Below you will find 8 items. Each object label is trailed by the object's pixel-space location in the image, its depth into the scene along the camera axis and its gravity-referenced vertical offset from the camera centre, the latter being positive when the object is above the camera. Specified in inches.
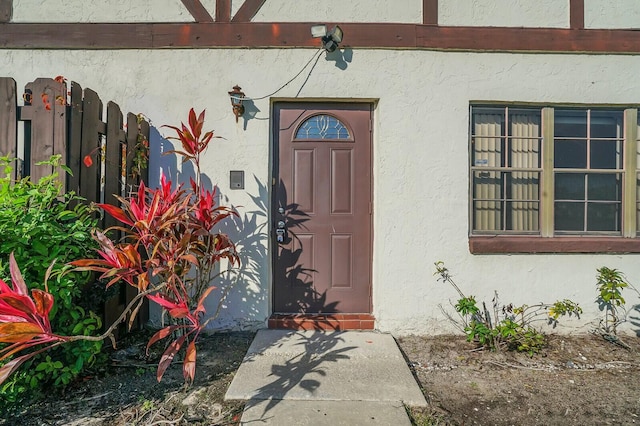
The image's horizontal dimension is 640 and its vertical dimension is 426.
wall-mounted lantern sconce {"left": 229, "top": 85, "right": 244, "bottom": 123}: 139.0 +47.3
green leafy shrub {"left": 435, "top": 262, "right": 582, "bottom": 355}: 127.8 -43.5
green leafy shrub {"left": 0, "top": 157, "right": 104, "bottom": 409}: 86.7 -13.0
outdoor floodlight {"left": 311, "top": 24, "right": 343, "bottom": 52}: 134.6 +72.0
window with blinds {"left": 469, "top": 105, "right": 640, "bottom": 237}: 148.7 +20.5
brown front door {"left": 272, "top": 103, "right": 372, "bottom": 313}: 148.5 +0.3
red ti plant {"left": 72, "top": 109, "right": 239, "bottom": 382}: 86.4 -10.6
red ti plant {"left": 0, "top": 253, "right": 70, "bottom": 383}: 58.5 -19.1
